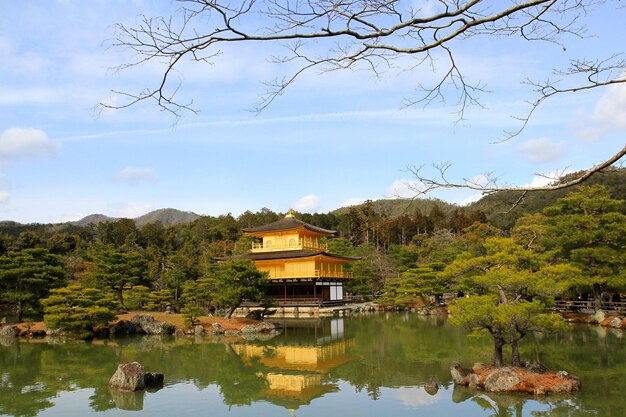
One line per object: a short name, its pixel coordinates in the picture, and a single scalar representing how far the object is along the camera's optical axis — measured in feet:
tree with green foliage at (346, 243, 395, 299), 105.81
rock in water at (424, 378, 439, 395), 29.45
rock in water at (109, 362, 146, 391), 30.58
